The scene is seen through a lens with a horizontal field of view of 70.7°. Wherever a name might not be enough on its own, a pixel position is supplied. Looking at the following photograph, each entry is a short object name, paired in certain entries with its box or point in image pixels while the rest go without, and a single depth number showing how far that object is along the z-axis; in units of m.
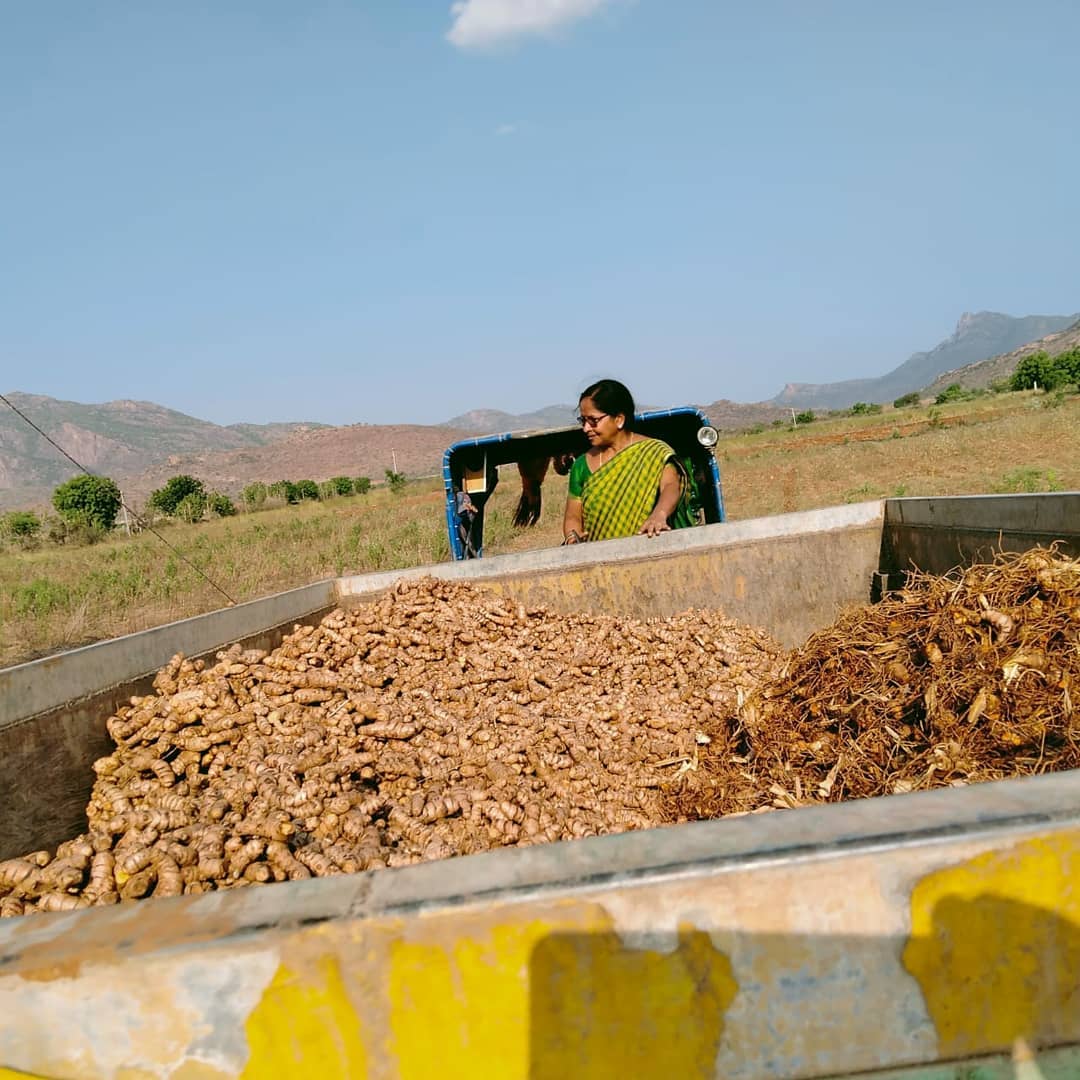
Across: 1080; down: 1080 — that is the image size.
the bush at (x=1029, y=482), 12.75
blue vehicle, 5.13
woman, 4.54
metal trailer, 0.80
